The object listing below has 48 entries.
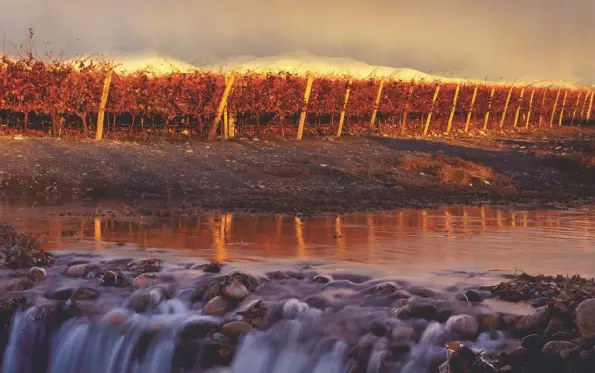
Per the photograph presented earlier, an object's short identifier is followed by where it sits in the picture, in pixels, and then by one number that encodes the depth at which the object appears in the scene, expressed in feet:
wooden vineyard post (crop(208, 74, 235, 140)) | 97.55
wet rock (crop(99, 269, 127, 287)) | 32.37
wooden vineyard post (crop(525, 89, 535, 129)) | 184.39
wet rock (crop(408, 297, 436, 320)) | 27.17
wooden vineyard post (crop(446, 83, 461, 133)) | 143.23
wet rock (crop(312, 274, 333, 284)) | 31.89
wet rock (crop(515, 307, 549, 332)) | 24.75
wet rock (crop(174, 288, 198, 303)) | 30.60
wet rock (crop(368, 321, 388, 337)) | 26.40
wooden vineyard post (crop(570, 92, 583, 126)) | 213.71
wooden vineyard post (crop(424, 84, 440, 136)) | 133.70
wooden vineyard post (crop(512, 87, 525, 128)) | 177.88
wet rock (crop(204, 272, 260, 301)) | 29.89
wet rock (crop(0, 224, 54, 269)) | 35.29
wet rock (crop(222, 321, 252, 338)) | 27.27
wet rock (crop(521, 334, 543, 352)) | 23.47
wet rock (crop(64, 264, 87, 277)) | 34.14
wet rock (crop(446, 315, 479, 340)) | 25.54
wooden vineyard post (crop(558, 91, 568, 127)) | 203.41
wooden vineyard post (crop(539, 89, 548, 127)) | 194.54
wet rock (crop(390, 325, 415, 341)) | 25.79
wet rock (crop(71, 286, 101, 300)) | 31.04
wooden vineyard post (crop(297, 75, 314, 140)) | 103.60
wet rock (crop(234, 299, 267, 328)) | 28.02
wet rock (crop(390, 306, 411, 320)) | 27.25
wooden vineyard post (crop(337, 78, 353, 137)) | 111.11
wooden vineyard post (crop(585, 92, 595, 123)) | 222.28
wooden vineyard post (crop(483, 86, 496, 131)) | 163.69
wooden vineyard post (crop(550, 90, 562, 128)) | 200.07
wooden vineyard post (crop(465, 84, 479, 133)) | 150.06
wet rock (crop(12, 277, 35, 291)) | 32.19
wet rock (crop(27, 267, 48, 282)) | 33.17
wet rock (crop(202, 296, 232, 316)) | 28.99
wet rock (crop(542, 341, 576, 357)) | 22.72
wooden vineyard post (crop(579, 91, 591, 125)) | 220.23
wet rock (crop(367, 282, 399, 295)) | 29.78
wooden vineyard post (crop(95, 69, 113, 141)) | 89.45
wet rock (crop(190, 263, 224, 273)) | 34.06
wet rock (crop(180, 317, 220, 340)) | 27.78
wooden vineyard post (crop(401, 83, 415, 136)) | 129.39
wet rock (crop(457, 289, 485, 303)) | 28.37
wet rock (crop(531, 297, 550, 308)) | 27.14
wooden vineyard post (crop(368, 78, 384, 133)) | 120.88
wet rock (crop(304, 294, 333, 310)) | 29.09
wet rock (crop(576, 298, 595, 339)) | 22.93
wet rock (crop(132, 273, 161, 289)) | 32.19
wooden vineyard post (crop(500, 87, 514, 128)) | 170.30
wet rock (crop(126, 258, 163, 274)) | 34.27
